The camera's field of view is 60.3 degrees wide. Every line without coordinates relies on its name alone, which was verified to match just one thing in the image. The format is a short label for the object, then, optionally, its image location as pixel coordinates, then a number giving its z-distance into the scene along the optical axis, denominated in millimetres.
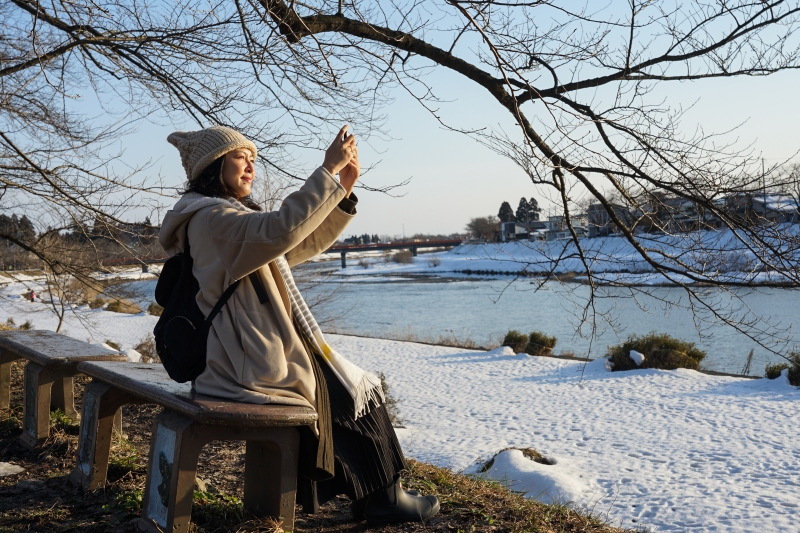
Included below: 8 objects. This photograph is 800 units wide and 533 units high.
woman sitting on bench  2139
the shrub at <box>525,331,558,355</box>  15789
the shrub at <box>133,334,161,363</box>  12688
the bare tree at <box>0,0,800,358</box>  3789
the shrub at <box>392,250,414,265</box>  54094
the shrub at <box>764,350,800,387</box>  11570
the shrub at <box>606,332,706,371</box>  13273
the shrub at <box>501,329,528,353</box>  16078
